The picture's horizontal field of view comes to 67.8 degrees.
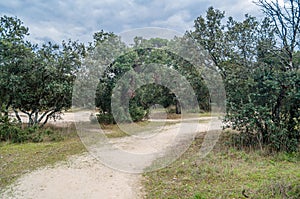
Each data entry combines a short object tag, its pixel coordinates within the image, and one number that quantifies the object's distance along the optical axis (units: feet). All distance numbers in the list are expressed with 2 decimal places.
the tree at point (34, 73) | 23.82
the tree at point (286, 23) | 16.47
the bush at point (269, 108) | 15.62
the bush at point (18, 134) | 22.91
